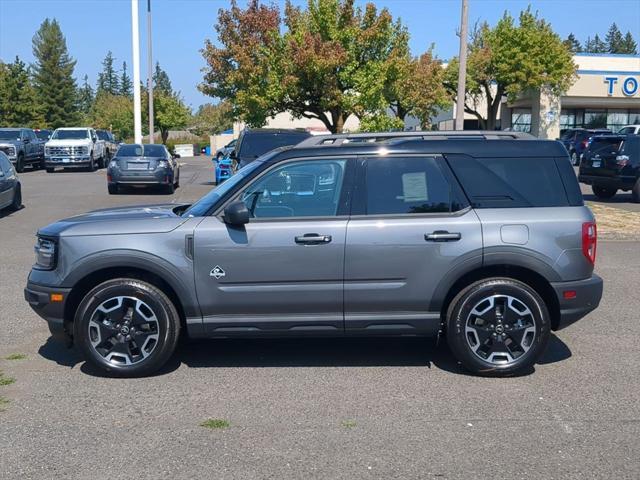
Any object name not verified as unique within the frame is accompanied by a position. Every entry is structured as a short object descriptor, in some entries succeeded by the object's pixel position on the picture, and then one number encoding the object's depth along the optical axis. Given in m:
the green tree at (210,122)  92.04
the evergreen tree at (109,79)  142.62
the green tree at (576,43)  147.77
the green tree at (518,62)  44.34
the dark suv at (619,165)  19.16
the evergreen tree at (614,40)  143.09
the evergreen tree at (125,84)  142.10
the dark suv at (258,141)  16.09
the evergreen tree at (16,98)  63.19
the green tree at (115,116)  74.19
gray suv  5.80
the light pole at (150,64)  40.78
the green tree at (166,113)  67.75
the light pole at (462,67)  15.55
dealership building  46.66
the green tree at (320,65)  22.11
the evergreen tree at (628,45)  141.00
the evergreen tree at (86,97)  126.79
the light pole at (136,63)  31.78
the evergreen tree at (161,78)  145.56
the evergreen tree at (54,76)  81.62
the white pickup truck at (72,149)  31.84
